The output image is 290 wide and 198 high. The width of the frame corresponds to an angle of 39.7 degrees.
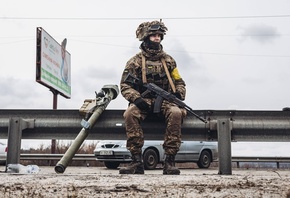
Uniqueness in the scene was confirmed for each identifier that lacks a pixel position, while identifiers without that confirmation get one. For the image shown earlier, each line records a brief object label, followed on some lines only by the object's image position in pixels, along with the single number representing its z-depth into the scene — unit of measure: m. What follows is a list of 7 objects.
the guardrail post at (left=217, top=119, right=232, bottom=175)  4.16
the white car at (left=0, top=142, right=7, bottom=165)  12.70
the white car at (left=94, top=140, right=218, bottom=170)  11.22
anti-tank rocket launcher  4.01
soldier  3.89
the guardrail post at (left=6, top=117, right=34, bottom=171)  4.25
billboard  18.89
